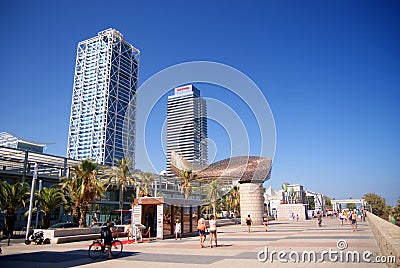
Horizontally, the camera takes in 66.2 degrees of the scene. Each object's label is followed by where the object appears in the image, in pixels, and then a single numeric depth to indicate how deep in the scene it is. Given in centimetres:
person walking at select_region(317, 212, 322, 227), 2695
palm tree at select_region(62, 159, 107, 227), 2555
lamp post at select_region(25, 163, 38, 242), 1851
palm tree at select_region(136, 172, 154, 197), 4566
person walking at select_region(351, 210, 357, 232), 2112
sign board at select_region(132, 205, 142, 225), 1939
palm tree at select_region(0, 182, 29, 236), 2422
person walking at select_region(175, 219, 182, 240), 1902
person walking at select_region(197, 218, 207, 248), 1425
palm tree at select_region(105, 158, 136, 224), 3553
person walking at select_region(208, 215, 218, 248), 1437
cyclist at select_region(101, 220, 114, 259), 1173
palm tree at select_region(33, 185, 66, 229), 2711
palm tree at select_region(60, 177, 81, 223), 2599
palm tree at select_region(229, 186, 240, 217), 5362
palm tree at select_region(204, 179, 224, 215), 5448
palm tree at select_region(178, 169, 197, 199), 4522
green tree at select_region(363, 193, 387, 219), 7366
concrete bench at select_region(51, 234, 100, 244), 1830
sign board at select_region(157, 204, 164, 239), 1936
